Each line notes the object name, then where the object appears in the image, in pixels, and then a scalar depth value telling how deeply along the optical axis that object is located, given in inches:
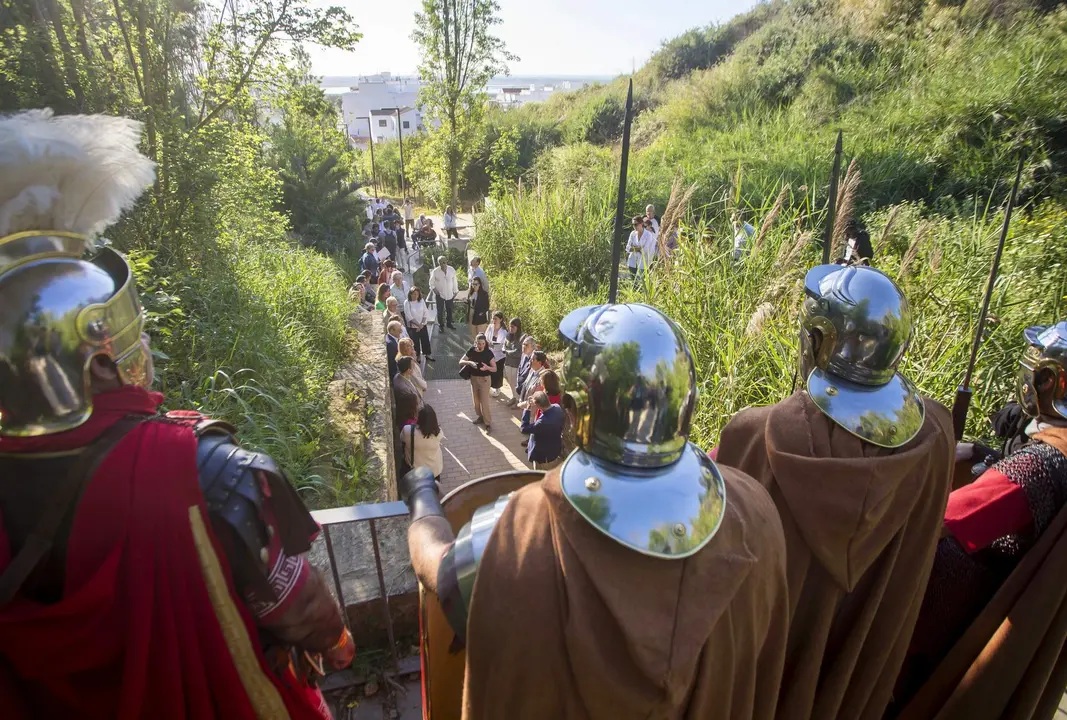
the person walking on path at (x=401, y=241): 599.5
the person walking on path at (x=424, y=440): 179.3
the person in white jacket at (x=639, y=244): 338.2
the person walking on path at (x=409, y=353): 220.8
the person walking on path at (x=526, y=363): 250.5
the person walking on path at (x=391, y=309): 286.6
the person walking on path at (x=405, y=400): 192.7
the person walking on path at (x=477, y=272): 343.0
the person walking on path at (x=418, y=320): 314.2
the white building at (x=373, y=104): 2780.5
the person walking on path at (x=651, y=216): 362.0
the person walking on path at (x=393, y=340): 267.4
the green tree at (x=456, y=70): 677.3
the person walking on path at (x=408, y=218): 758.1
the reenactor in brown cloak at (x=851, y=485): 61.5
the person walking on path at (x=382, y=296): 341.1
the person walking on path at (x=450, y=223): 672.9
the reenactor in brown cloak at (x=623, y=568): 39.0
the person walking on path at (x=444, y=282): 385.1
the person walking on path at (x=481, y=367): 263.3
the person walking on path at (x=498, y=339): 295.7
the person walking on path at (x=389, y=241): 521.7
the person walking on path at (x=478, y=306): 340.8
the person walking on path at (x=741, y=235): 219.6
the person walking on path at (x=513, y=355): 305.9
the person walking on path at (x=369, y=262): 422.3
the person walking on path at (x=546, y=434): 190.5
